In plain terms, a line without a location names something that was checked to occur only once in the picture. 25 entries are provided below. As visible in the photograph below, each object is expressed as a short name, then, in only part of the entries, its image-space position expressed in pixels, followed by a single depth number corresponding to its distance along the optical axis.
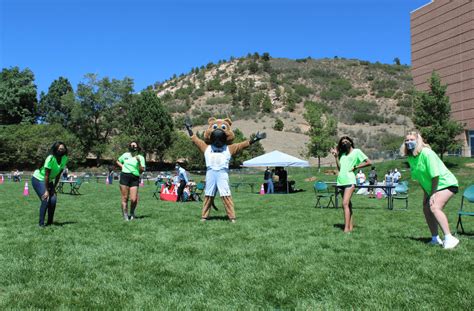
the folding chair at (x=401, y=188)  14.40
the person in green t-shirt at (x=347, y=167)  8.34
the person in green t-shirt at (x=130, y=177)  10.08
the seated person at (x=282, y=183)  24.81
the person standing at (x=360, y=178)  21.67
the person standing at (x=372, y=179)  21.41
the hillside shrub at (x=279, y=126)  69.81
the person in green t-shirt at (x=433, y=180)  6.43
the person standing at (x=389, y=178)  23.16
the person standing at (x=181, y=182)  16.84
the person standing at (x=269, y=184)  24.14
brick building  40.75
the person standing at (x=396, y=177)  23.11
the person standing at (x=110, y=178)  34.38
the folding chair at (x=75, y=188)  21.76
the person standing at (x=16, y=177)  36.16
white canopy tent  22.94
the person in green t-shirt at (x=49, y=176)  8.73
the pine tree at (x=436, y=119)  33.44
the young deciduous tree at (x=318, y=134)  41.56
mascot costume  10.00
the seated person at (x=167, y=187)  17.87
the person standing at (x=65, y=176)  25.55
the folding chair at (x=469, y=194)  8.29
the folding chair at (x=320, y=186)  15.06
